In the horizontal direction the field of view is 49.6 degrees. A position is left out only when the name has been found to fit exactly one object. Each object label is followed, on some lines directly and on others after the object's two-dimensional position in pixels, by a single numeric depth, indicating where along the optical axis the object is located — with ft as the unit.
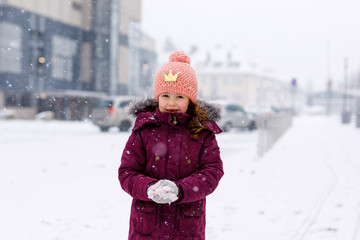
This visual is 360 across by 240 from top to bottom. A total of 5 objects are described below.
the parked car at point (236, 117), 64.13
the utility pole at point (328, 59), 135.18
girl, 6.48
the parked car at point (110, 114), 57.93
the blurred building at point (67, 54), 98.27
